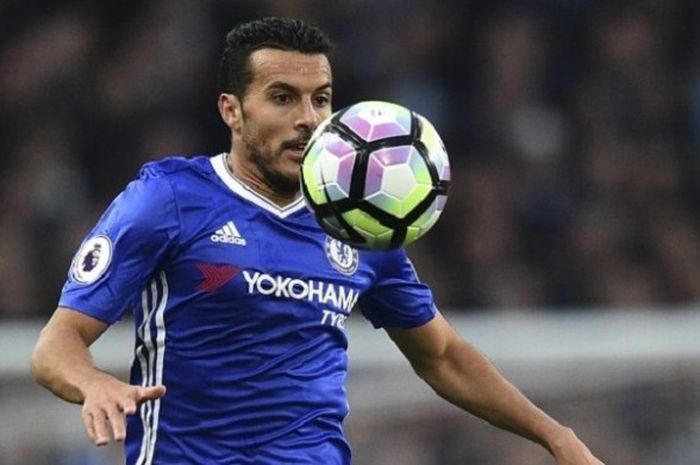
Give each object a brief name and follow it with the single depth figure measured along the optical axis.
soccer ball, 10.67
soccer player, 10.87
